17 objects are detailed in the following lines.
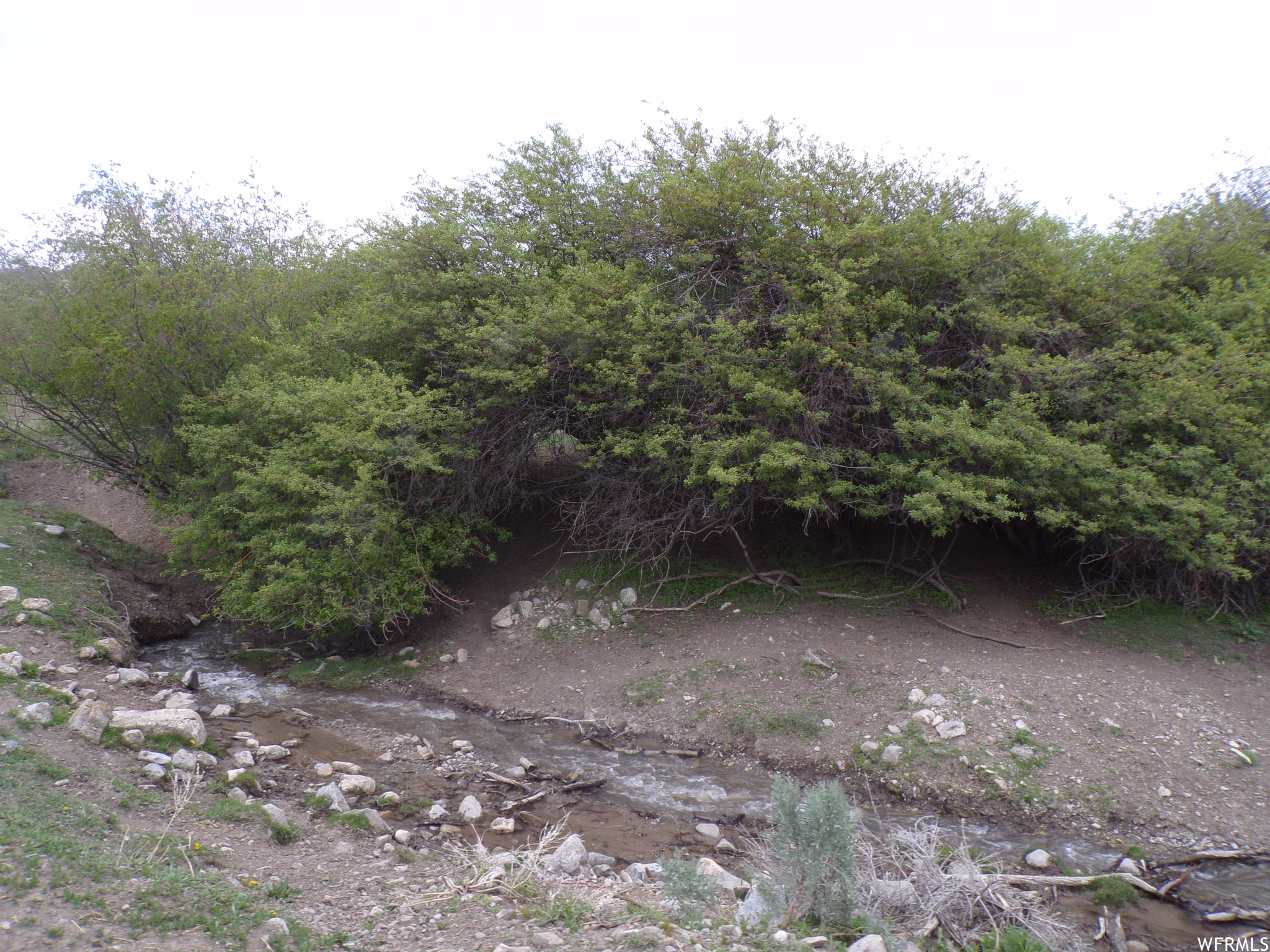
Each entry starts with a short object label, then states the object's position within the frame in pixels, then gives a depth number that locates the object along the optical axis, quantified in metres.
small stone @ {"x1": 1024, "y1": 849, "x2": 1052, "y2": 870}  5.65
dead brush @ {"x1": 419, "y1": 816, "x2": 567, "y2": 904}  4.43
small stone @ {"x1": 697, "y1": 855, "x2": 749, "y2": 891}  4.85
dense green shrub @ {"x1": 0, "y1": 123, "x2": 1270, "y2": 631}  8.37
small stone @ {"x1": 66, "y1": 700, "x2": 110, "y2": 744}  5.89
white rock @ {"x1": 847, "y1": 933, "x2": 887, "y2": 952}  3.71
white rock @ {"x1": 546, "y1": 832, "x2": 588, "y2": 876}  5.12
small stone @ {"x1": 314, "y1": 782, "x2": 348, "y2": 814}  5.87
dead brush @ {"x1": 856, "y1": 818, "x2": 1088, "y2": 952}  4.22
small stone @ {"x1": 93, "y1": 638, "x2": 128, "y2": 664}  8.49
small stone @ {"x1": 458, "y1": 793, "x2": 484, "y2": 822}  6.25
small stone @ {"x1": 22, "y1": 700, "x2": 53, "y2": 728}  5.82
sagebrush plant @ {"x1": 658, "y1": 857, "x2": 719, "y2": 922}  3.85
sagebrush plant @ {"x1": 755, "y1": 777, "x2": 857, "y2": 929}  4.07
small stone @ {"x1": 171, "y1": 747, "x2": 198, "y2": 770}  5.90
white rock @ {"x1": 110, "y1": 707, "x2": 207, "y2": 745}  6.29
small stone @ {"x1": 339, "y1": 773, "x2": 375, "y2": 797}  6.48
